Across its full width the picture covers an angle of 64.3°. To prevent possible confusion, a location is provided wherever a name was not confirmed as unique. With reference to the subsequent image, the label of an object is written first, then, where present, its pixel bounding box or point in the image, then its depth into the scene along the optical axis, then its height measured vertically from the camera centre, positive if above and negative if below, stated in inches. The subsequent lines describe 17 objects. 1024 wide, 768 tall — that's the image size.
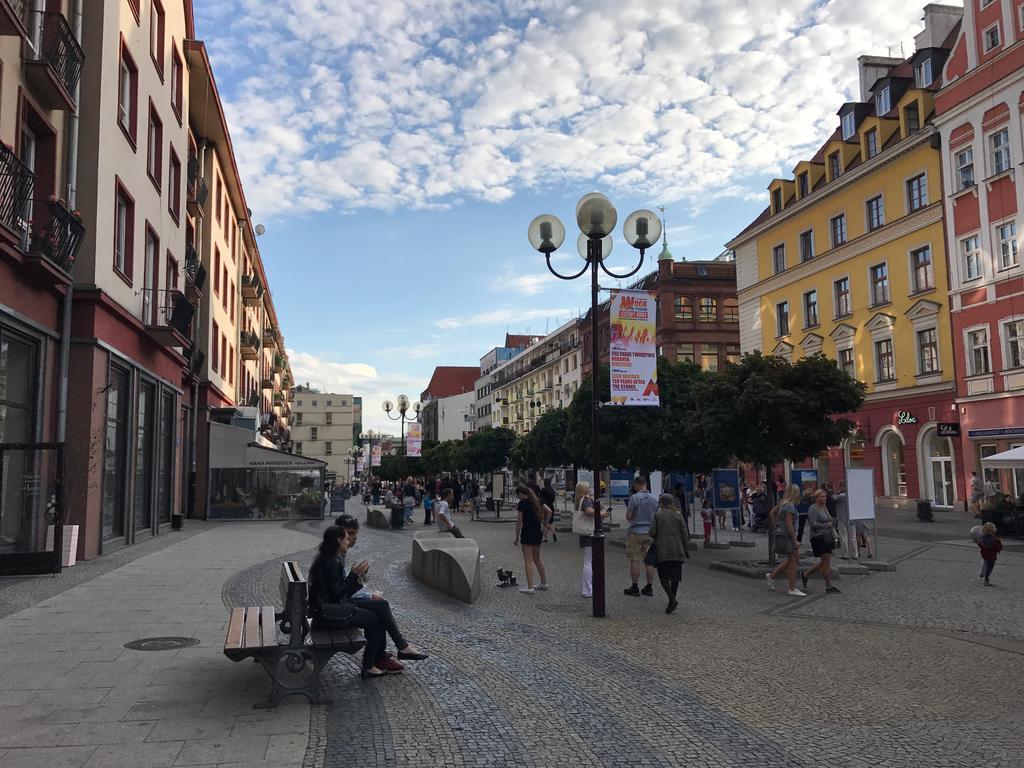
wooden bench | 236.8 -51.9
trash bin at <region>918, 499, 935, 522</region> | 1125.1 -66.9
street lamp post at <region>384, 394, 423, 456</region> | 1641.2 +135.4
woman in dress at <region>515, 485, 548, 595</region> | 495.5 -32.9
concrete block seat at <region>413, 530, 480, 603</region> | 472.4 -58.6
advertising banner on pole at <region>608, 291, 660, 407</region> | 475.8 +69.4
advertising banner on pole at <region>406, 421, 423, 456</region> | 1562.5 +60.6
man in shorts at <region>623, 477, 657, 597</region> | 503.5 -36.1
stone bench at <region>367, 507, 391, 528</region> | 1157.1 -68.0
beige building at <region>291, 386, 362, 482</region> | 5285.4 +301.3
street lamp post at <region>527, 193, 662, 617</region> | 449.4 +139.0
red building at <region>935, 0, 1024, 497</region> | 1172.5 +362.0
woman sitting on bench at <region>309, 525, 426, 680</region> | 271.1 -44.7
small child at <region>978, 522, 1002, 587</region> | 512.4 -52.0
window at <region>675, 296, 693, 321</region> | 2561.5 +497.5
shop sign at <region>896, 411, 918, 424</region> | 1370.6 +76.0
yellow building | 1349.7 +362.0
